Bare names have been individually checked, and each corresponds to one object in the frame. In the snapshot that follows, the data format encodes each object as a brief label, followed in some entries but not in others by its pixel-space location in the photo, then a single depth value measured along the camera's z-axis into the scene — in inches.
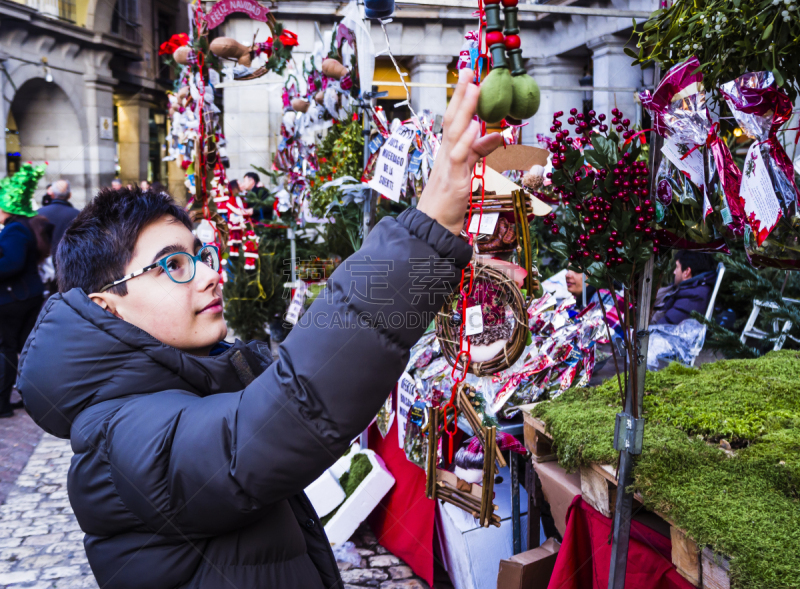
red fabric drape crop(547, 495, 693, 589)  70.1
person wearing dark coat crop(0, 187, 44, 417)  207.2
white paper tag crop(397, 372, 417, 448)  110.4
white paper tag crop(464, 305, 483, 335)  87.7
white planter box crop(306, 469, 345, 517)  134.3
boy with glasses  32.7
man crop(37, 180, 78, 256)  252.1
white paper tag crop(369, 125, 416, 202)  114.6
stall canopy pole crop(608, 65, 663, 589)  67.0
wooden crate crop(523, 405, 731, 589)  57.0
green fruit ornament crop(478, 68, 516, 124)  31.7
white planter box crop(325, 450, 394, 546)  130.0
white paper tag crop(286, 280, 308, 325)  181.2
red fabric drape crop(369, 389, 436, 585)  121.0
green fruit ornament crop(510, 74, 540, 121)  33.0
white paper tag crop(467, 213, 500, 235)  96.6
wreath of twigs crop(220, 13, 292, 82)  200.5
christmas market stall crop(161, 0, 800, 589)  52.4
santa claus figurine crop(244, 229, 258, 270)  227.0
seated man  181.9
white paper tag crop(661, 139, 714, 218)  58.6
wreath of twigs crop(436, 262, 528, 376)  89.3
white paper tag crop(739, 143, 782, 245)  51.1
